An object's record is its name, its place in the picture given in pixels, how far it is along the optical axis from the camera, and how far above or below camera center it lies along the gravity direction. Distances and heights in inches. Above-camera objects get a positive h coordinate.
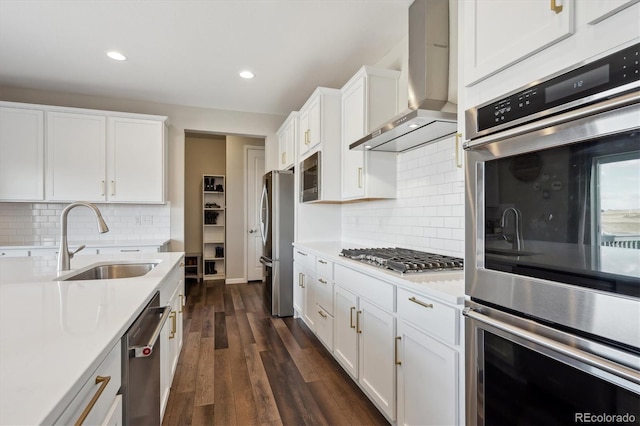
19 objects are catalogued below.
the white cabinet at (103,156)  142.3 +27.1
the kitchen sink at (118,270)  78.7 -14.2
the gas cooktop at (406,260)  66.4 -10.4
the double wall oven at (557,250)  28.6 -3.7
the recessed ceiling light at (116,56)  116.0 +58.5
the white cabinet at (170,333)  67.5 -28.6
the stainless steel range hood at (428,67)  78.7 +36.9
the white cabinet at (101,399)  25.0 -16.2
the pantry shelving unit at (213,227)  230.5 -8.9
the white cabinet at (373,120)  102.4 +30.9
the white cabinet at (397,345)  50.2 -26.2
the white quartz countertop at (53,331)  21.2 -11.9
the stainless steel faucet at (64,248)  66.4 -6.9
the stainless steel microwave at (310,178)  123.1 +15.1
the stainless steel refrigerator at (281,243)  147.4 -13.1
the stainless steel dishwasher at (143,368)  38.9 -21.6
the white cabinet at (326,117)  121.6 +37.6
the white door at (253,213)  218.4 +1.2
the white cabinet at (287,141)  151.2 +37.7
